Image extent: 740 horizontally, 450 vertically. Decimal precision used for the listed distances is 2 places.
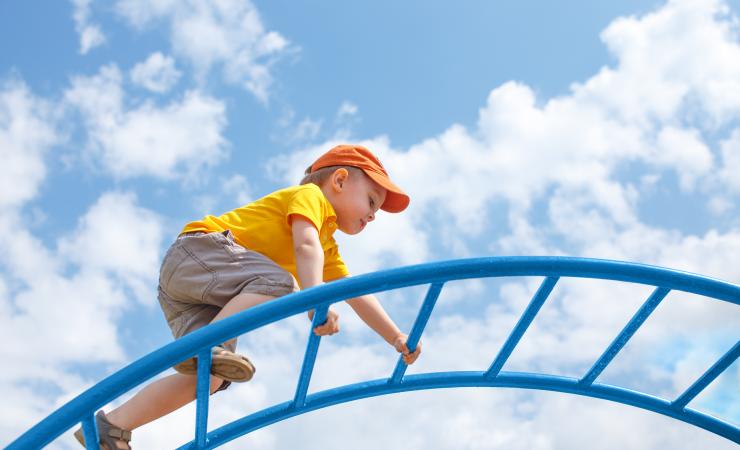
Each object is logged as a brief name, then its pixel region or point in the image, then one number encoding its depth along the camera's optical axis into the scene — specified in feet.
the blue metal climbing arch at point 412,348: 5.95
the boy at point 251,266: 6.81
